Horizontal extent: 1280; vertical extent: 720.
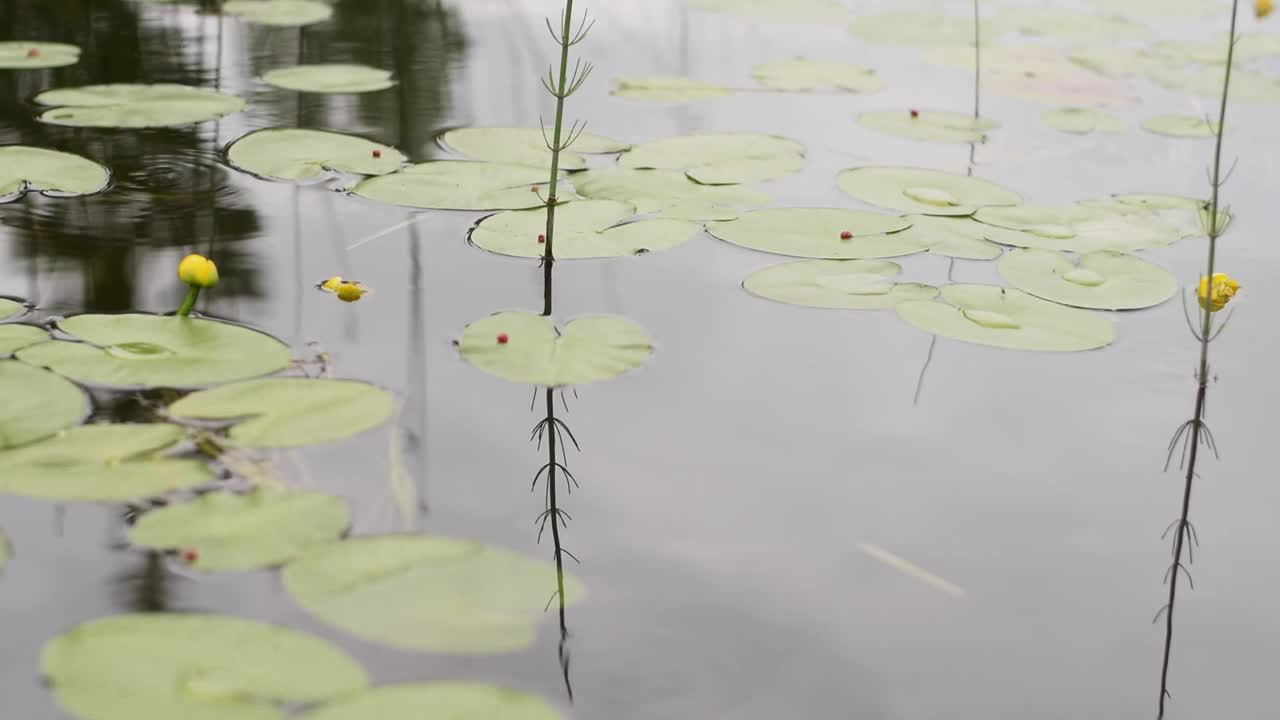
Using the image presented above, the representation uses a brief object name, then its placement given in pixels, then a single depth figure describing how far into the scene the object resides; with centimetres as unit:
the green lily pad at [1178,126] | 453
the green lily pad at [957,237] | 395
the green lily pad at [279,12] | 503
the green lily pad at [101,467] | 333
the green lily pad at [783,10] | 570
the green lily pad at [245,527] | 326
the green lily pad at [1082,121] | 453
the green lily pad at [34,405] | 339
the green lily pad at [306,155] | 411
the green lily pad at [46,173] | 398
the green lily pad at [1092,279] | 383
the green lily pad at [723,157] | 420
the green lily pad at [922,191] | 410
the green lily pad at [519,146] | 422
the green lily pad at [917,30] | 535
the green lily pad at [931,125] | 444
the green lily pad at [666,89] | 462
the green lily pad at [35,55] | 455
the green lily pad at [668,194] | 405
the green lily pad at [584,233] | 390
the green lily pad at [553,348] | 358
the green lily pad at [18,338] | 353
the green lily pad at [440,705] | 310
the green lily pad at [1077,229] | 400
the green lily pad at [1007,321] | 371
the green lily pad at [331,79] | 452
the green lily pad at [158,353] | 350
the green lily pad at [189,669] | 310
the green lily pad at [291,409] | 342
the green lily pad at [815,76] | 474
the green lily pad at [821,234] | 393
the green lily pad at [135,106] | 427
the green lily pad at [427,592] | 319
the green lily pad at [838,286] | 380
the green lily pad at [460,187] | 403
